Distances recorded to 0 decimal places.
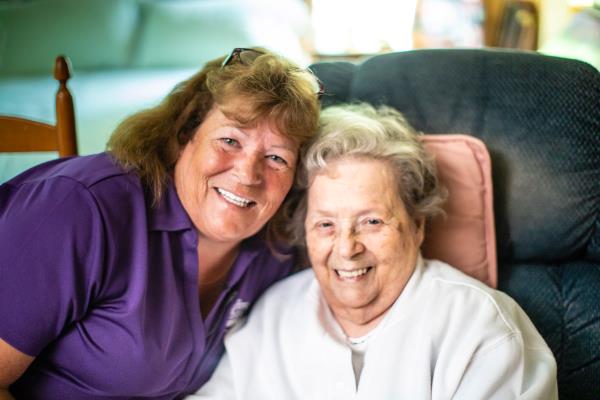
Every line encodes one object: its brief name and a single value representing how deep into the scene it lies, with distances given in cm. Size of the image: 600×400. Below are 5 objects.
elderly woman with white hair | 126
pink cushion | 152
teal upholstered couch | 309
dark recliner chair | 150
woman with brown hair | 111
